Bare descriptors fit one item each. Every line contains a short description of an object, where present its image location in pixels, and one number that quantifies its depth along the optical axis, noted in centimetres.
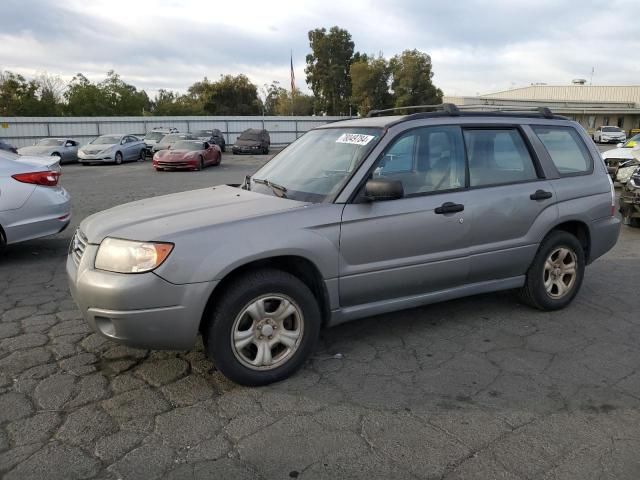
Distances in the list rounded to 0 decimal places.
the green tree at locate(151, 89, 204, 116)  6145
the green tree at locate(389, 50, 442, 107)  6069
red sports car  2064
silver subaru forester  306
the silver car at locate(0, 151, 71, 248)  594
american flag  5298
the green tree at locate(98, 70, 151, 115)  5344
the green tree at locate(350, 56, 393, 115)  6166
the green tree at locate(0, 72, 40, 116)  4531
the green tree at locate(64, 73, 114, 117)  5069
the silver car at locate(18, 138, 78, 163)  2325
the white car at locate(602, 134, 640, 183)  1370
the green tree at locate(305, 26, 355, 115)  6881
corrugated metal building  5639
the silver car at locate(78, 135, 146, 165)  2367
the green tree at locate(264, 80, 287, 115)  8602
